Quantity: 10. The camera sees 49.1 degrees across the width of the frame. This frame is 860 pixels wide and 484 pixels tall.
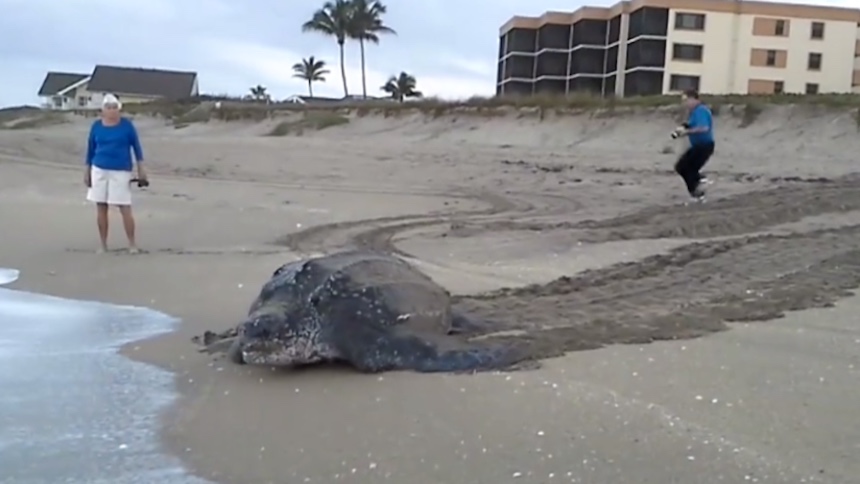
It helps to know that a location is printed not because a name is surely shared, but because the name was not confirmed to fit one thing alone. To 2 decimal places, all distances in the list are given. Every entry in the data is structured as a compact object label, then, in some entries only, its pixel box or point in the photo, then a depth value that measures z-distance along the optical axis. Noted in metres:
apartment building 42.09
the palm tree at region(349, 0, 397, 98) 55.22
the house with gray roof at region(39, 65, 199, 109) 63.19
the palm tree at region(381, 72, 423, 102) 62.22
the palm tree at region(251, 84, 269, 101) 62.48
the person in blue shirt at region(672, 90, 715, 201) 9.91
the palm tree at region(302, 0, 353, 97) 55.16
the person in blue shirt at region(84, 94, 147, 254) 7.61
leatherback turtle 3.87
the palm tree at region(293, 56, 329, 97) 67.50
